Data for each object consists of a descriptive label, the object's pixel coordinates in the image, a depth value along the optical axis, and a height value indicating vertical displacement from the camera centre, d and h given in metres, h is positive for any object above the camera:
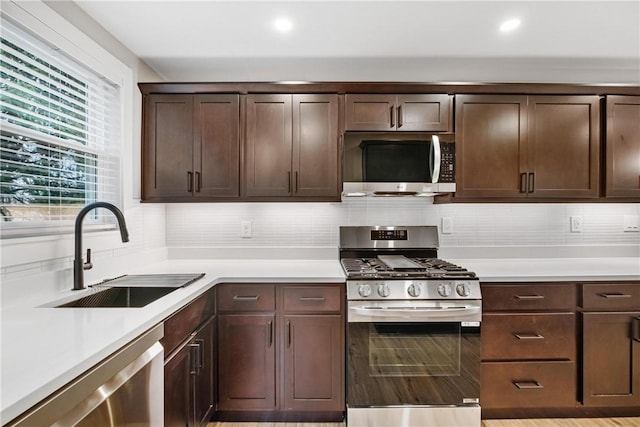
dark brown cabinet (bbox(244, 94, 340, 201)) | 2.38 +0.44
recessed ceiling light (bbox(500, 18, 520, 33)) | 1.99 +1.08
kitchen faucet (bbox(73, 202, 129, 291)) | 1.62 -0.12
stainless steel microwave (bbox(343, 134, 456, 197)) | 2.27 +0.31
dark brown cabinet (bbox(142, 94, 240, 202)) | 2.38 +0.46
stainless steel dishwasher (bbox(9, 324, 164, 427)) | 0.81 -0.50
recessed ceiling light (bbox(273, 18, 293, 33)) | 1.99 +1.09
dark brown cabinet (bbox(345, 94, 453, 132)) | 2.39 +0.69
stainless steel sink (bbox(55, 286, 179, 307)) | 1.79 -0.42
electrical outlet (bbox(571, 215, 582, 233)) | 2.73 -0.08
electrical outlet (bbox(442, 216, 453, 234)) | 2.73 -0.09
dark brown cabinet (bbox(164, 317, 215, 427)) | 1.47 -0.79
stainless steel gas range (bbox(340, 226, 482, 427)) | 1.99 -0.79
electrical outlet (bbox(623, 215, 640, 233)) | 2.73 -0.08
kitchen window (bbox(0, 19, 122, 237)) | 1.46 +0.38
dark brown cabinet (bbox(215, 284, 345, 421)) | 2.06 -0.81
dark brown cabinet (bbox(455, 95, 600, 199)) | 2.39 +0.46
